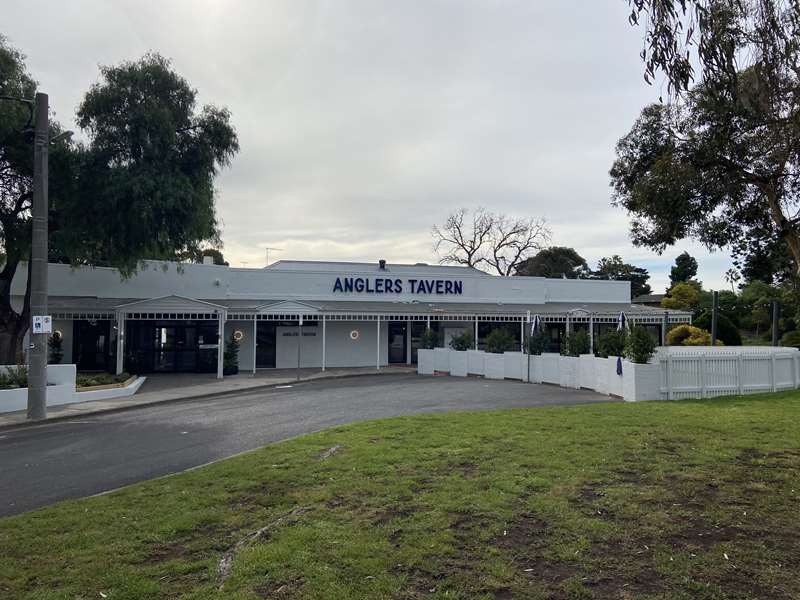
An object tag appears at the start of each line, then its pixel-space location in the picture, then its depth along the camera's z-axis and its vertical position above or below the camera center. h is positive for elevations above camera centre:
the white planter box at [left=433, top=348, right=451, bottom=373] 25.56 -1.56
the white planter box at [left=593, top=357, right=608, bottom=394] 16.72 -1.47
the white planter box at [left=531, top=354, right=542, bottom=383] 20.91 -1.59
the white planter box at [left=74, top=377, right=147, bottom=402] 16.64 -2.00
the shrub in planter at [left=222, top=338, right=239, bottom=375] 24.48 -1.45
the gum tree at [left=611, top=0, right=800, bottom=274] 6.82 +3.04
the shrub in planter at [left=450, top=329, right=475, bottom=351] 25.41 -0.76
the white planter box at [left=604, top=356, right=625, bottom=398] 15.83 -1.51
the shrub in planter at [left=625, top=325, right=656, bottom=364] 15.09 -0.59
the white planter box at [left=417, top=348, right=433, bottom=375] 26.12 -1.68
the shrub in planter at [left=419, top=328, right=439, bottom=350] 26.73 -0.71
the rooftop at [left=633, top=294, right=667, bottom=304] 69.38 +2.78
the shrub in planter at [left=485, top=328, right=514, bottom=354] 23.53 -0.71
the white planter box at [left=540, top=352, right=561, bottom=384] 20.02 -1.49
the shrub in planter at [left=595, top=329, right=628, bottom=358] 16.77 -0.58
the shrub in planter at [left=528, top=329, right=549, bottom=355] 21.64 -0.76
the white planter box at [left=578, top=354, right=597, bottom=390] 17.69 -1.48
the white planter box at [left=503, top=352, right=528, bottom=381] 21.81 -1.54
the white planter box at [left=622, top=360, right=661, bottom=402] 14.77 -1.46
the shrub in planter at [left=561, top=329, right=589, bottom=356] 19.53 -0.69
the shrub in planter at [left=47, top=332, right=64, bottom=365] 23.12 -0.96
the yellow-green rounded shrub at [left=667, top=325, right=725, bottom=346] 32.69 -0.74
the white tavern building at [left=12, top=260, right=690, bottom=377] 24.80 +0.53
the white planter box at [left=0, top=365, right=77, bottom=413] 14.78 -1.73
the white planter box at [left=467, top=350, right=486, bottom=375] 23.84 -1.56
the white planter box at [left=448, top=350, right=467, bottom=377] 24.66 -1.66
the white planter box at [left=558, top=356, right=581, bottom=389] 18.78 -1.56
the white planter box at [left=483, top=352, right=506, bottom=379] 22.62 -1.63
